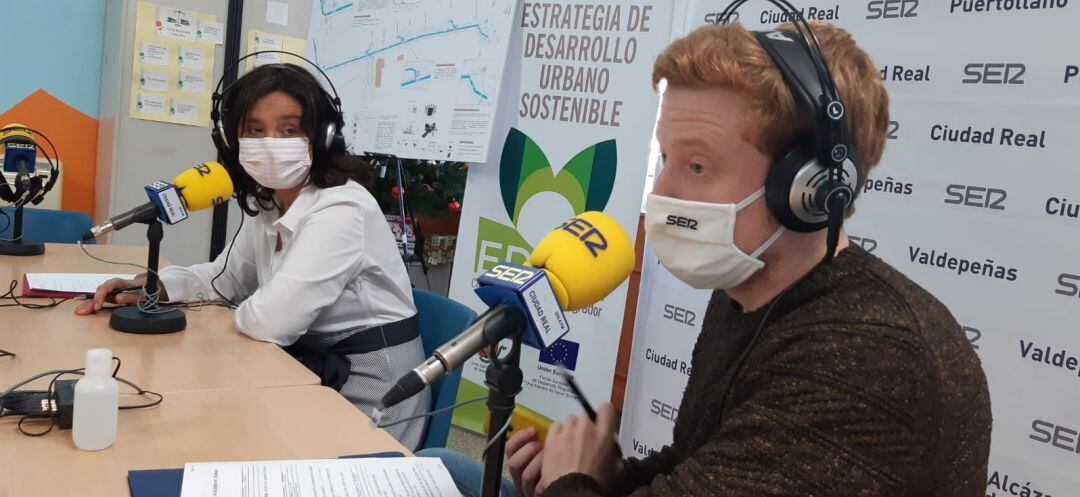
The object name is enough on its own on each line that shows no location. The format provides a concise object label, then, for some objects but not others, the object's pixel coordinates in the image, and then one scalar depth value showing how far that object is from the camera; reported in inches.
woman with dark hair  74.2
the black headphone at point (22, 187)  108.6
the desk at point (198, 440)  41.6
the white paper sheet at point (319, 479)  41.6
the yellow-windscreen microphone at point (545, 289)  32.0
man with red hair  30.6
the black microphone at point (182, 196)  70.7
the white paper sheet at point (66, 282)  84.1
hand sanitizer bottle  45.2
